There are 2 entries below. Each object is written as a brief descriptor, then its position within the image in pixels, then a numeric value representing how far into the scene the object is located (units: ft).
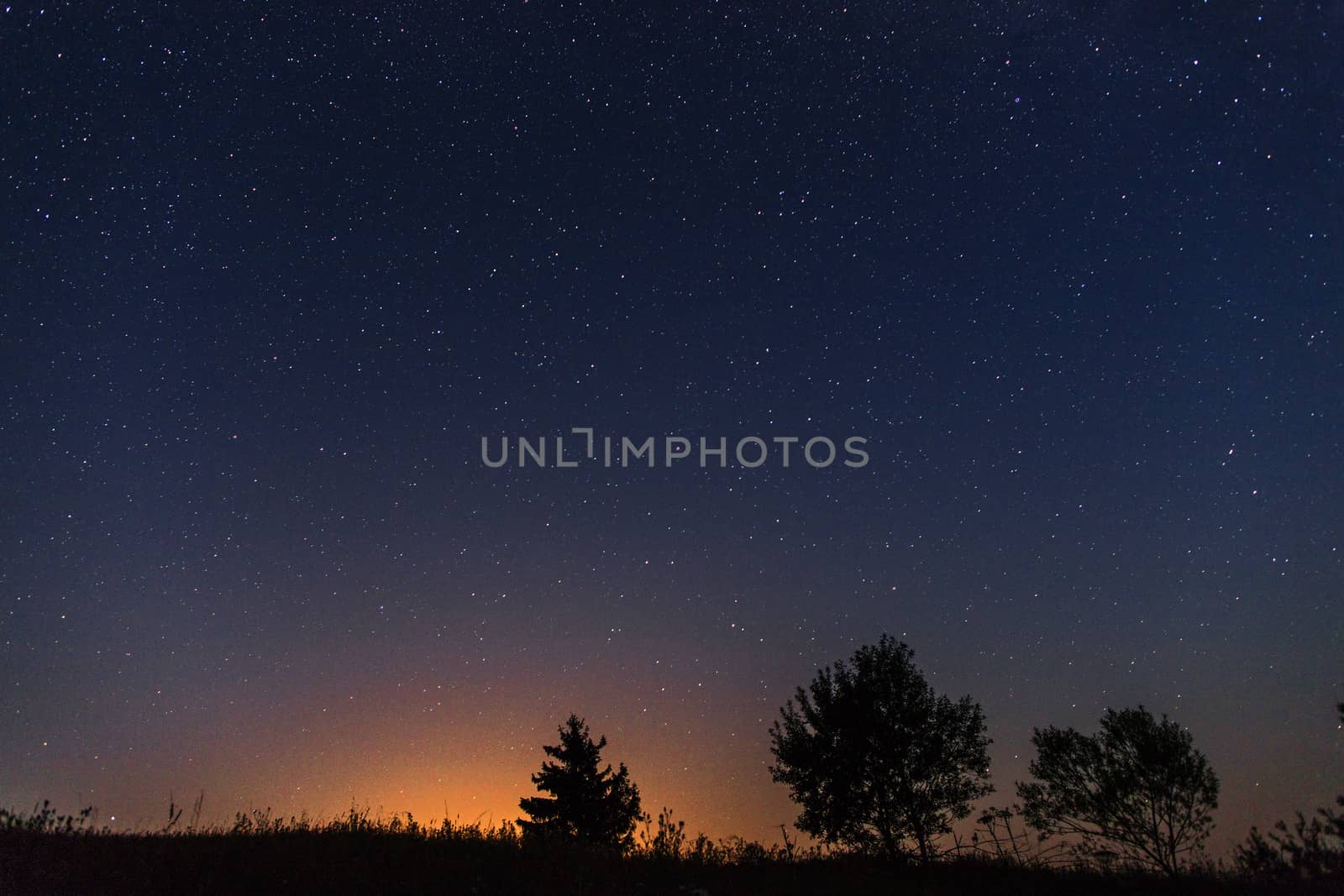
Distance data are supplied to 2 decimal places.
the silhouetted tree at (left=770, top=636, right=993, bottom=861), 99.09
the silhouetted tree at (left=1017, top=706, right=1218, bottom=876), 102.42
